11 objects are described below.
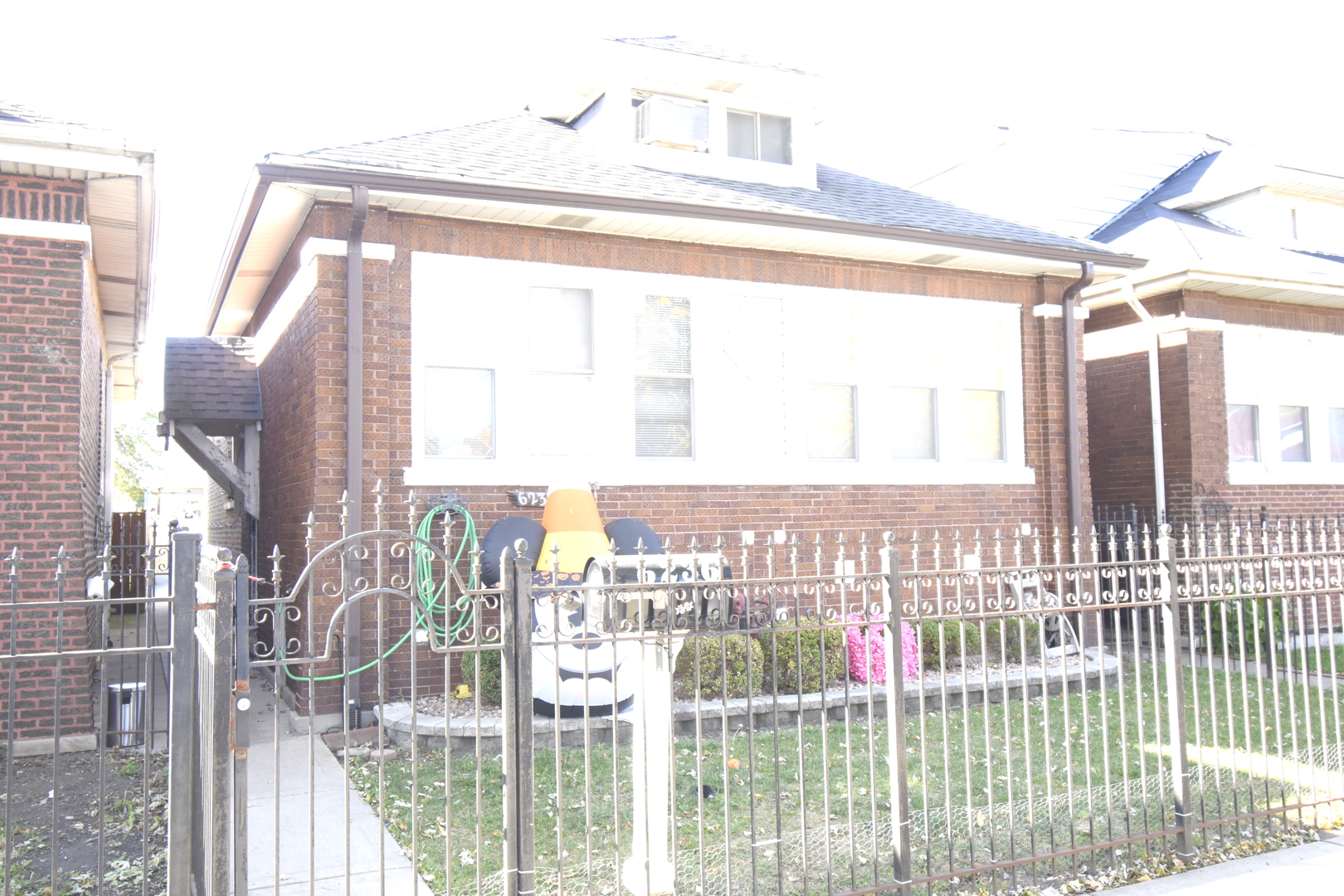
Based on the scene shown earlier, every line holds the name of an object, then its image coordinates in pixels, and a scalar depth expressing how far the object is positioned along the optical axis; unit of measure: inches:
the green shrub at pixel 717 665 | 319.9
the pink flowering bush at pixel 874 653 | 344.5
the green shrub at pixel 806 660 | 334.0
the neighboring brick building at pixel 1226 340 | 507.5
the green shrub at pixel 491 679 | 306.2
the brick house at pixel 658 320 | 335.0
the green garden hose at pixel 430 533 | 303.4
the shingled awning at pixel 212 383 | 425.1
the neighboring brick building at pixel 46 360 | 287.4
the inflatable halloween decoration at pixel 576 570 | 262.5
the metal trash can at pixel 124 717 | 296.5
